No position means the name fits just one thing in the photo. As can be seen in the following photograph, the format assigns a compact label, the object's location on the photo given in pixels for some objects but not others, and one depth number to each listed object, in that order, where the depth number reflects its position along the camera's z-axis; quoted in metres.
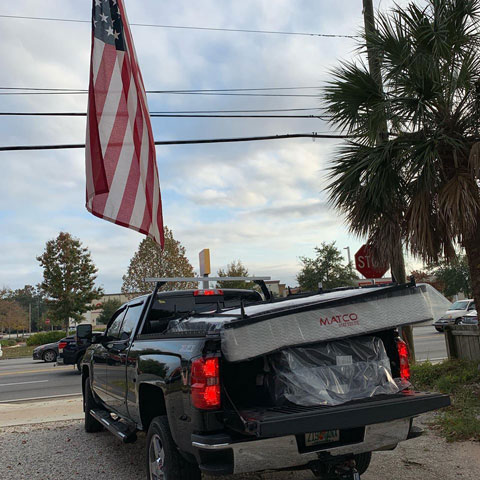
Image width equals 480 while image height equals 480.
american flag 5.46
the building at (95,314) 81.62
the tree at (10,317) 60.30
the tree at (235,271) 44.09
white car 24.76
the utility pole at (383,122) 8.82
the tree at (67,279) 36.66
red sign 10.57
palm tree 7.62
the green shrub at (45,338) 33.00
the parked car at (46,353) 22.06
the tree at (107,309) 67.50
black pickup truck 3.29
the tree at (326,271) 37.62
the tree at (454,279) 47.22
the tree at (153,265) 38.62
